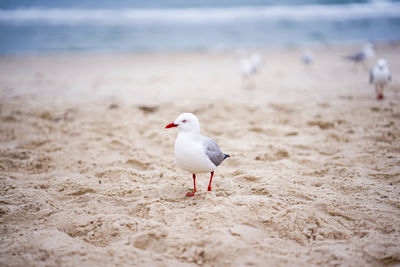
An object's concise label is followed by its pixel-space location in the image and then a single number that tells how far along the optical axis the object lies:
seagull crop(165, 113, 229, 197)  2.83
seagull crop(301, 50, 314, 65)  10.41
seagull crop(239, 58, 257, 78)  8.68
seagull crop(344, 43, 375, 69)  9.95
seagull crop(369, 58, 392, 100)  6.16
